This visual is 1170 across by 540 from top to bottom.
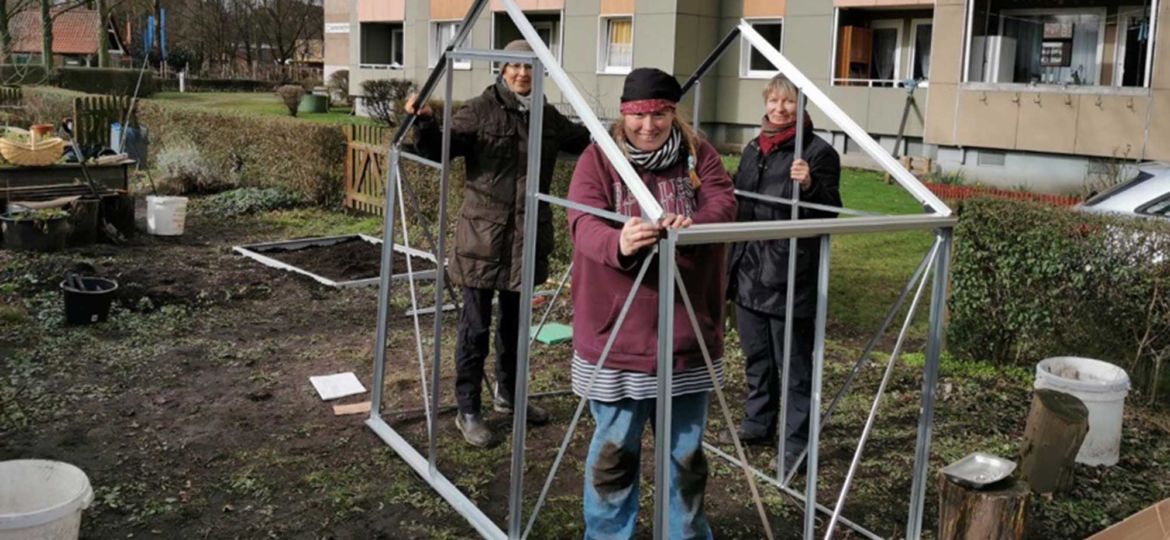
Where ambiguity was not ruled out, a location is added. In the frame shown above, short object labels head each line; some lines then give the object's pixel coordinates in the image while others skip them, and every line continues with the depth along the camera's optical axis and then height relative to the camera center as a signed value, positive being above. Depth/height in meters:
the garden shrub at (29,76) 26.92 +1.03
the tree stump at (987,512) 3.58 -1.26
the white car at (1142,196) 7.30 -0.27
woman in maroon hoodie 3.18 -0.53
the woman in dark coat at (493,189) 4.62 -0.26
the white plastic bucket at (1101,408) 4.84 -1.18
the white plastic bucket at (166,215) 10.87 -1.04
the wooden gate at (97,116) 15.55 -0.02
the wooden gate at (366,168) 11.97 -0.50
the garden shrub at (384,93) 24.41 +0.84
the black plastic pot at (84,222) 10.02 -1.06
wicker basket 10.55 -0.42
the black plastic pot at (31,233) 9.43 -1.12
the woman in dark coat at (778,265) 4.54 -0.54
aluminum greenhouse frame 2.74 -0.38
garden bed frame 8.77 -1.28
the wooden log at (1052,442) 4.45 -1.25
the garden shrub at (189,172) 14.12 -0.74
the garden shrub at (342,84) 32.62 +1.32
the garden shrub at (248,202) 12.79 -1.03
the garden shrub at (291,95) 26.88 +0.73
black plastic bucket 7.05 -1.31
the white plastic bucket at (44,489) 3.35 -1.27
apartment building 14.52 +1.40
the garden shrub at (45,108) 18.28 +0.08
